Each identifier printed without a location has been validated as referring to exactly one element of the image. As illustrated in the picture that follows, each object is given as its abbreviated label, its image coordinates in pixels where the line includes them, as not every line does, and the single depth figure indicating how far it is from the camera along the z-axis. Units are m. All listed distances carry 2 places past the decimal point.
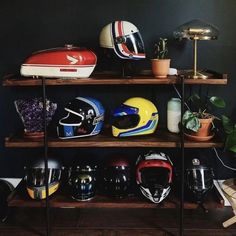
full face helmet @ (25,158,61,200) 2.37
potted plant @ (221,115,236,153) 2.25
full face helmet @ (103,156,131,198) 2.38
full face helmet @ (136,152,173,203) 2.34
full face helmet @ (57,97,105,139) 2.35
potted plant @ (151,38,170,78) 2.27
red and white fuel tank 2.24
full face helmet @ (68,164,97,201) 2.37
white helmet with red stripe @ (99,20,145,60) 2.24
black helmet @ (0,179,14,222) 2.54
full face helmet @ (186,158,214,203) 2.34
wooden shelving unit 2.24
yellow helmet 2.37
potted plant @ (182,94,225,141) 2.26
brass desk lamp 2.27
